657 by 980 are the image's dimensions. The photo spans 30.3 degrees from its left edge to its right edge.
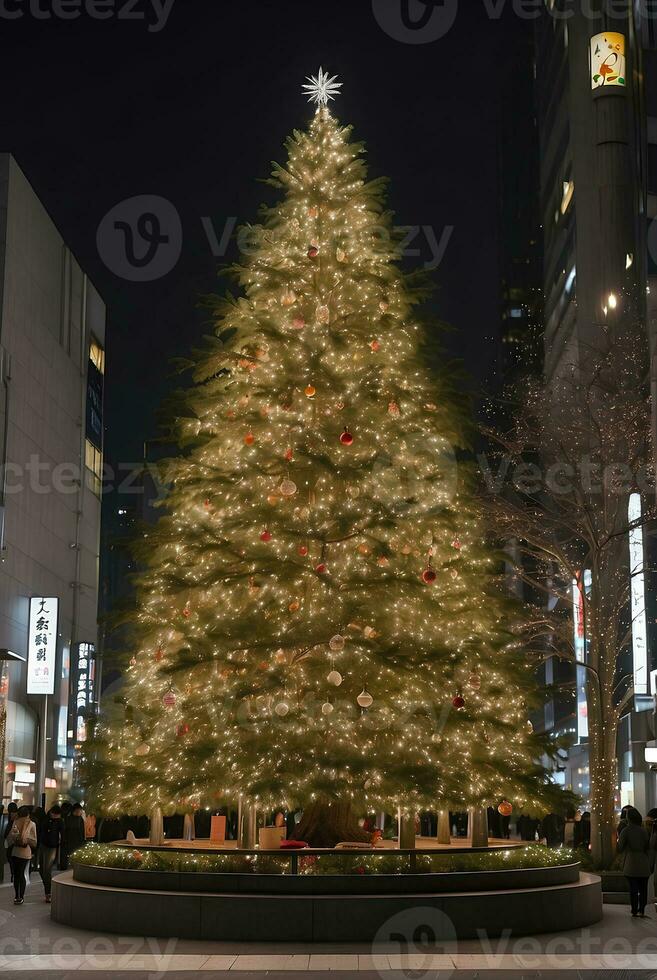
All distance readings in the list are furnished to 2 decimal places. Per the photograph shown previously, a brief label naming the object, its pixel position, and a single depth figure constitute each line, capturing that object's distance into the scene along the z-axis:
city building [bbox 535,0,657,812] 72.25
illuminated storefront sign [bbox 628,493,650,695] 41.84
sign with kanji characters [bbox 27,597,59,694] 47.75
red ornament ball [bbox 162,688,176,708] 17.09
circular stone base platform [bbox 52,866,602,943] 14.44
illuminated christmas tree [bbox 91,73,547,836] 16.53
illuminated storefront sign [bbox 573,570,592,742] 49.62
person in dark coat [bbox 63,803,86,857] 23.17
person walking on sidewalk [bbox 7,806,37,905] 18.84
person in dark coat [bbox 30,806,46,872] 25.39
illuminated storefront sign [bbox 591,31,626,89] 76.25
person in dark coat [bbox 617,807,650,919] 17.03
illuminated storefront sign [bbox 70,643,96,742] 55.55
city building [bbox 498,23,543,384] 124.94
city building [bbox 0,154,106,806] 47.41
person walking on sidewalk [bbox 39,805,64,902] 20.88
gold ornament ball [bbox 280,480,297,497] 16.84
